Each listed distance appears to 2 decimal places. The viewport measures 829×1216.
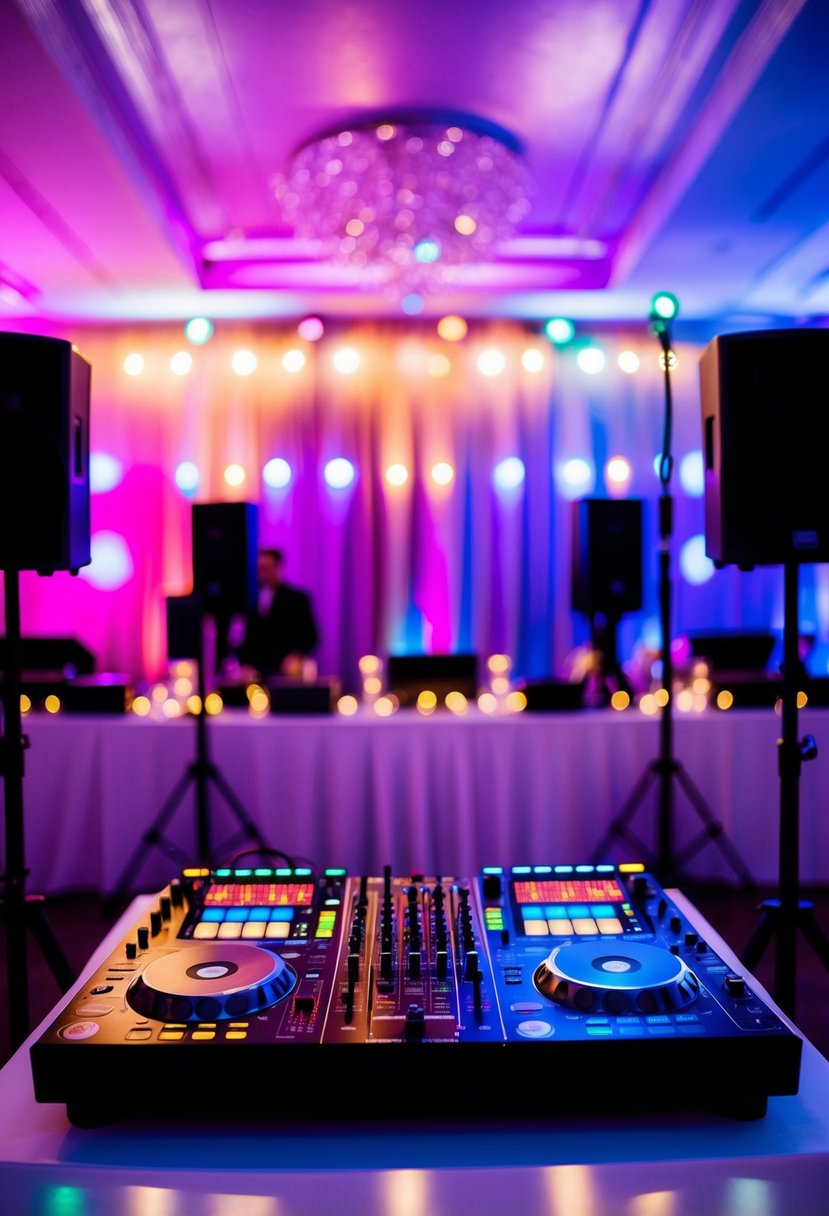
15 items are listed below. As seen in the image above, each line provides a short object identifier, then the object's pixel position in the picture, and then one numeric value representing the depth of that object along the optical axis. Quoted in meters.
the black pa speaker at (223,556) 3.84
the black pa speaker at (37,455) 1.60
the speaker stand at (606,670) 4.25
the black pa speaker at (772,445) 1.67
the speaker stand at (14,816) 1.69
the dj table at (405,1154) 0.83
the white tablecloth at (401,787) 3.90
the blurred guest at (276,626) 5.80
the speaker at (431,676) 4.17
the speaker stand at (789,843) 1.74
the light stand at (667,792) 3.35
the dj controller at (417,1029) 0.92
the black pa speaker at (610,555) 4.22
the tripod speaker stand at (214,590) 3.78
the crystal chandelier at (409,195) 3.92
